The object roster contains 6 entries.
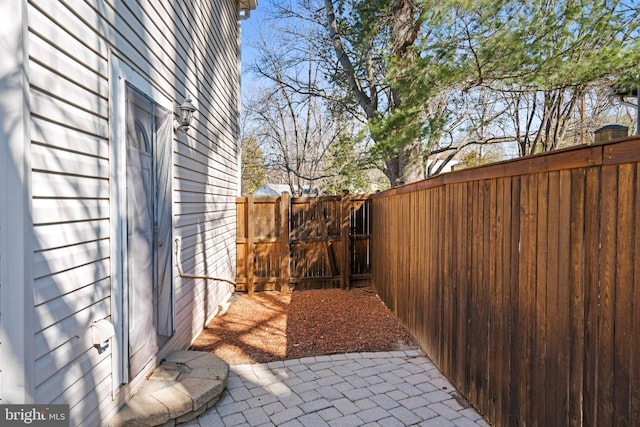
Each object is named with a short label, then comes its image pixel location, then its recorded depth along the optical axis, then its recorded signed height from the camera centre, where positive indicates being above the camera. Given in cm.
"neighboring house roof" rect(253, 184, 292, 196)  1986 +103
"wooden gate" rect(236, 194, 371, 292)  625 -63
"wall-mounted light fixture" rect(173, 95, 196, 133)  346 +91
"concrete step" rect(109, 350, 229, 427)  223 -131
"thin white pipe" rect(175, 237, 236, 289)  339 -51
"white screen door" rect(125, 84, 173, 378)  253 -16
